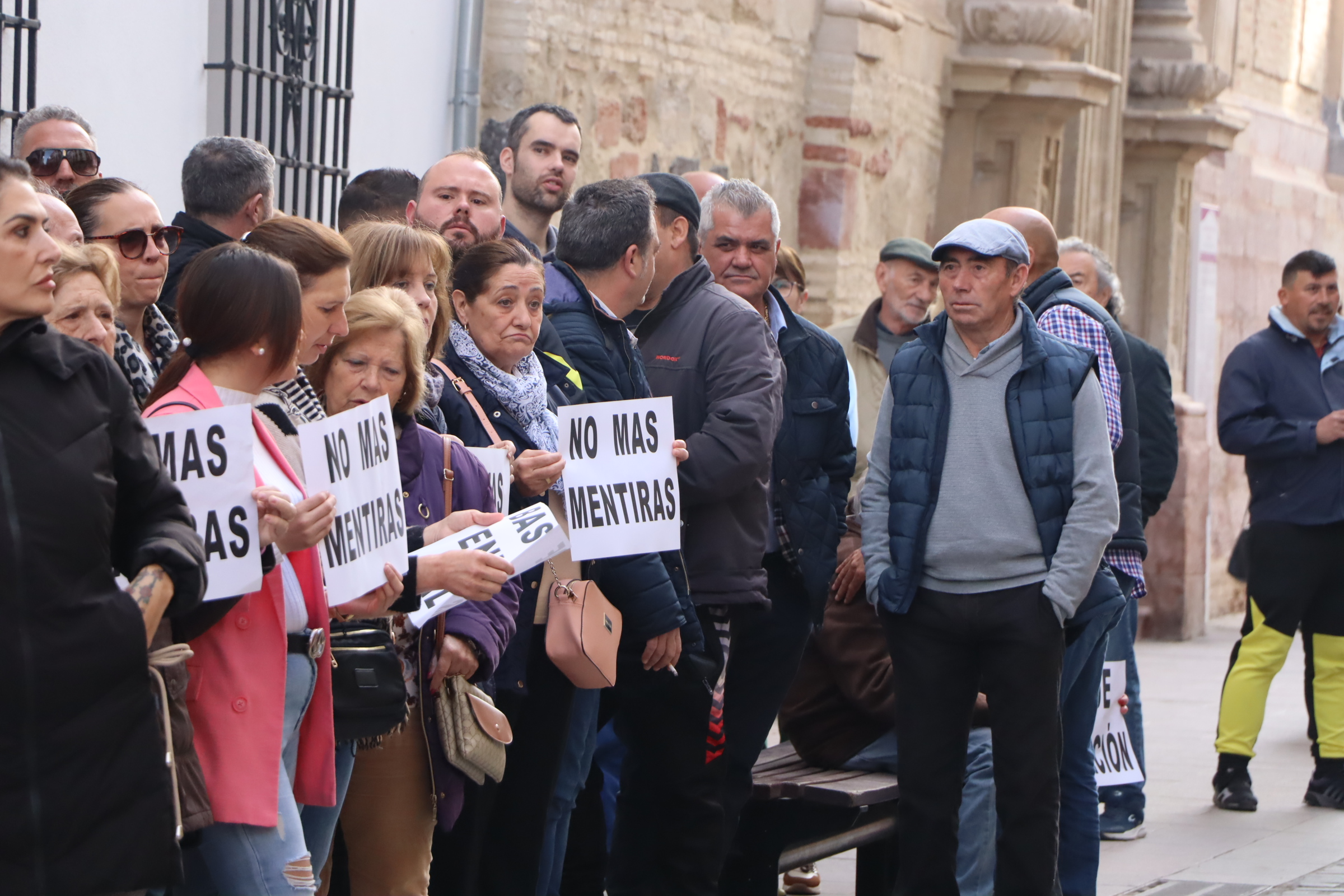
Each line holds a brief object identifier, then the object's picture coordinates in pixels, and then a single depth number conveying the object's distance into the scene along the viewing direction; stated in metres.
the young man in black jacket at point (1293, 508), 13.34
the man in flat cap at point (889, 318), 12.15
